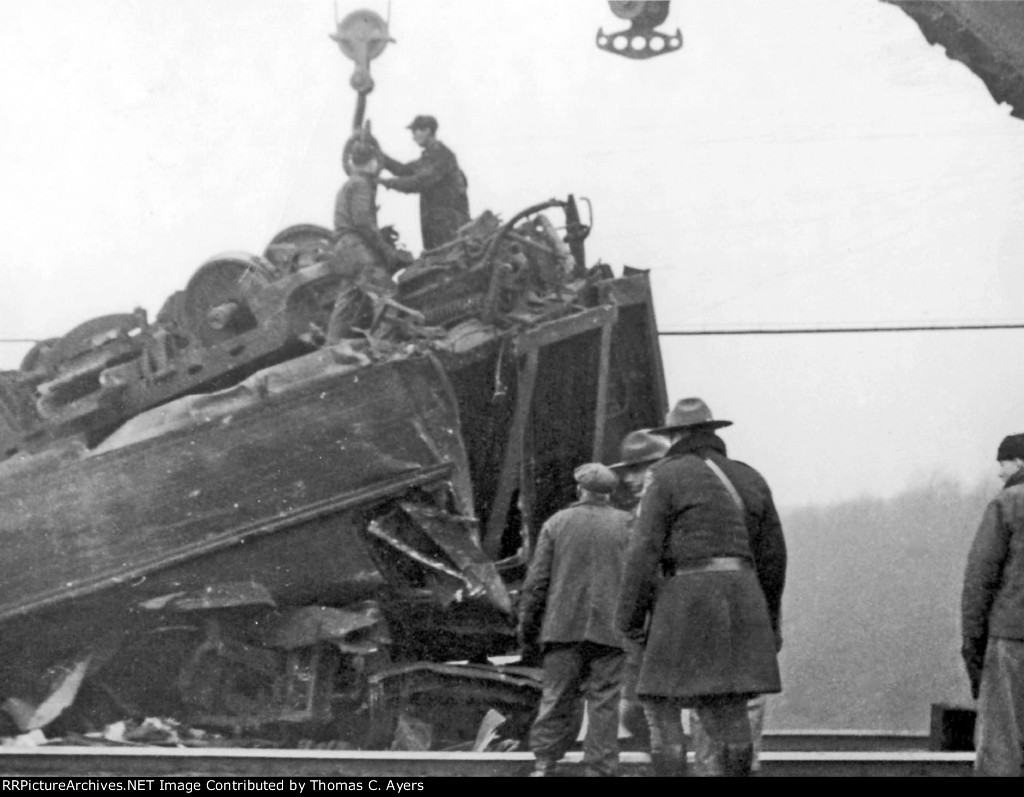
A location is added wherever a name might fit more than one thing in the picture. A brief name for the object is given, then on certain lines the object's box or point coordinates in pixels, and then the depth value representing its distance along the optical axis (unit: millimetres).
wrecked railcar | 17000
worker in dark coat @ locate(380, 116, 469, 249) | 19812
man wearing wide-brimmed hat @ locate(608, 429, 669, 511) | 16906
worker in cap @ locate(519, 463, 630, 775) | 13500
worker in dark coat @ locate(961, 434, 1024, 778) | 11781
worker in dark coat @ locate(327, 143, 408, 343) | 18078
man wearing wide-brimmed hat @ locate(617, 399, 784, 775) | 11195
